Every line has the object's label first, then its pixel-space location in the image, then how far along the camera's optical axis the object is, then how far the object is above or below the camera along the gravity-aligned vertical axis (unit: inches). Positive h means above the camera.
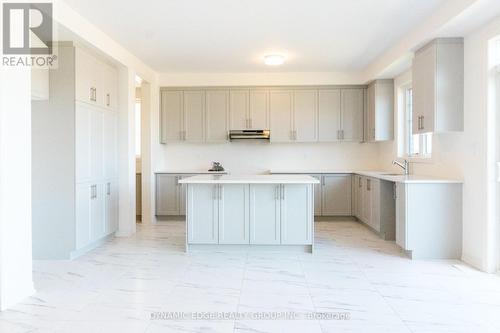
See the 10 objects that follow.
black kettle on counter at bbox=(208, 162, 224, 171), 258.1 -1.7
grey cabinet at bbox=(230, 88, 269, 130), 257.3 +40.7
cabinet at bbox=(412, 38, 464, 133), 153.3 +32.1
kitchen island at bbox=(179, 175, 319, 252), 168.7 -22.0
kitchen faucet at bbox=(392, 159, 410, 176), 197.2 -1.4
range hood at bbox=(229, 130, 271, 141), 256.4 +20.7
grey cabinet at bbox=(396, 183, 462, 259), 156.4 -23.8
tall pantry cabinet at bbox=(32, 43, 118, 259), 158.4 +1.4
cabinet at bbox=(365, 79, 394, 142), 236.2 +33.9
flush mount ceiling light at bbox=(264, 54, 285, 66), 204.8 +58.0
